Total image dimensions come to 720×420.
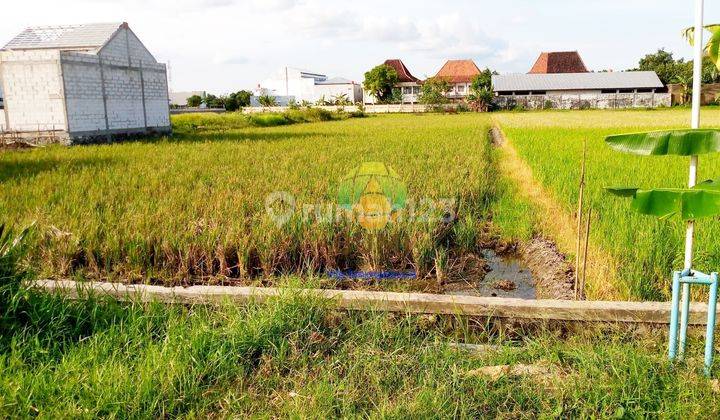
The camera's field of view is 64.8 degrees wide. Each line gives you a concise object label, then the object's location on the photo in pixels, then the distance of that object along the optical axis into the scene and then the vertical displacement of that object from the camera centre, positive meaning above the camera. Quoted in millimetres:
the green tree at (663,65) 44750 +4099
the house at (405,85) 50906 +3076
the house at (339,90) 55841 +3058
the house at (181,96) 66206 +3251
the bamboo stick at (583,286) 3113 -989
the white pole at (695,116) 2146 -9
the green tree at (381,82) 47812 +3190
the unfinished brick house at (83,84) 13469 +1070
